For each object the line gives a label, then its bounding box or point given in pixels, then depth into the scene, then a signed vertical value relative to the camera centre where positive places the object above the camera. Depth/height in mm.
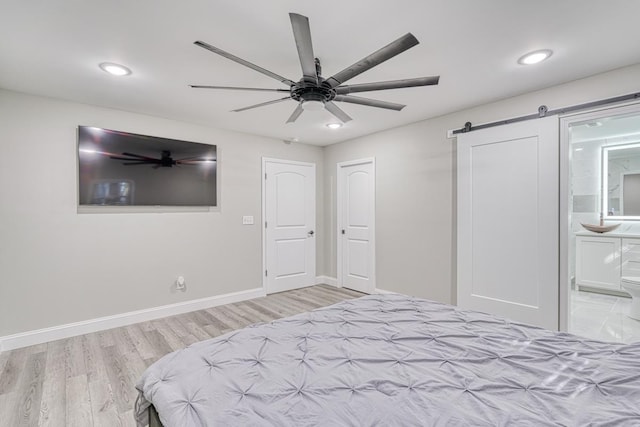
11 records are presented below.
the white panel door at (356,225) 4613 -232
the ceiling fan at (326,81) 1443 +825
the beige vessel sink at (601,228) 4574 -272
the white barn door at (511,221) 2756 -106
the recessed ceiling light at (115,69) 2389 +1185
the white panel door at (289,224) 4754 -226
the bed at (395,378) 979 -669
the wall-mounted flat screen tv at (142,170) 3229 +498
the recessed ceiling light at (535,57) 2197 +1186
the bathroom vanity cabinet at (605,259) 4203 -727
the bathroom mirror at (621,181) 4559 +470
